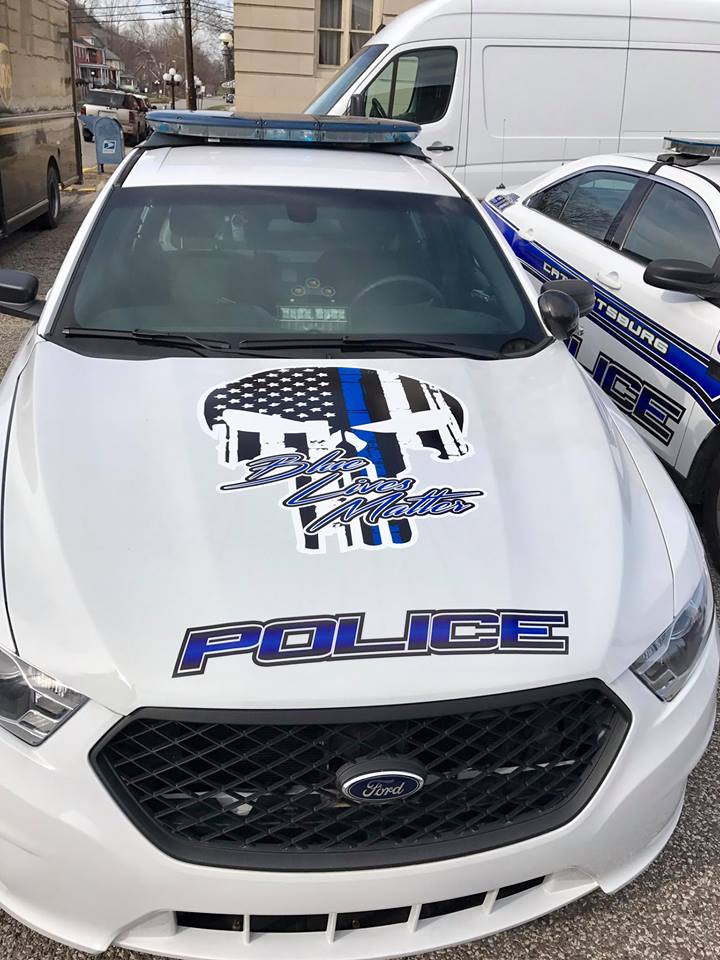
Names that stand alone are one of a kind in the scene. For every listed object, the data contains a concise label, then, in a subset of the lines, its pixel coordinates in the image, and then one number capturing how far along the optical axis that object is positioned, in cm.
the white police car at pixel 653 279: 359
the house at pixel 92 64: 6334
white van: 767
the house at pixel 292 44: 1730
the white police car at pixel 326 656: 155
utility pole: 2681
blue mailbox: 1634
